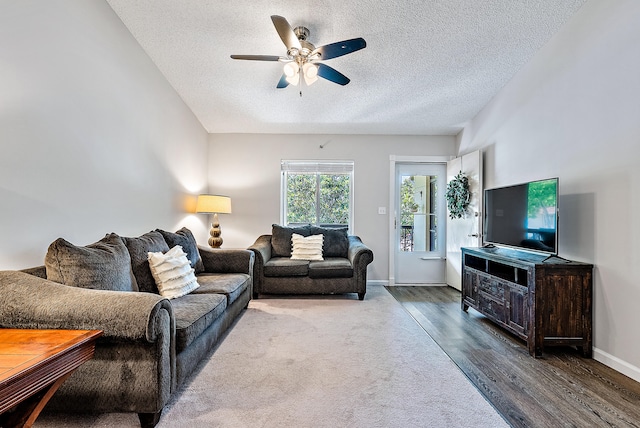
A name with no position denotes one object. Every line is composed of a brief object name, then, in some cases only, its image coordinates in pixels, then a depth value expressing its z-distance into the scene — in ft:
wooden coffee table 3.20
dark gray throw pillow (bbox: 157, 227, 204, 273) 9.92
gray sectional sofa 4.71
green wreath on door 13.93
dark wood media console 7.98
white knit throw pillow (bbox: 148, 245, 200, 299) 7.84
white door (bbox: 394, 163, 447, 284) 16.17
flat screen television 8.43
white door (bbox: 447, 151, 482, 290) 13.16
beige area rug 5.32
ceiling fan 7.30
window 16.34
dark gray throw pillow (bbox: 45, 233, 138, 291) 5.76
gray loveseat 12.69
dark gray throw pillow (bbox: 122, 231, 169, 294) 7.80
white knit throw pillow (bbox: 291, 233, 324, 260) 13.83
